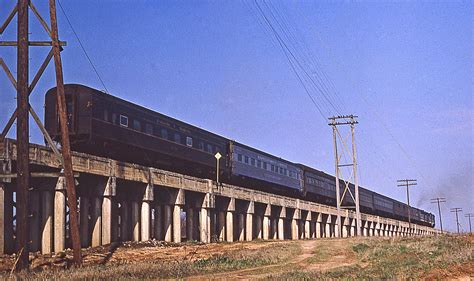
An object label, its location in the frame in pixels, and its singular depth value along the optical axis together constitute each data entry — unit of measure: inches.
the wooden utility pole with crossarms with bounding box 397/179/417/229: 3385.8
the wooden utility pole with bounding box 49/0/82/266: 873.5
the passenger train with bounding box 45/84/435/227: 1129.4
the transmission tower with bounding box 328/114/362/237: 2221.9
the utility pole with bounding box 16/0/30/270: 807.1
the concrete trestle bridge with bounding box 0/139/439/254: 1029.2
